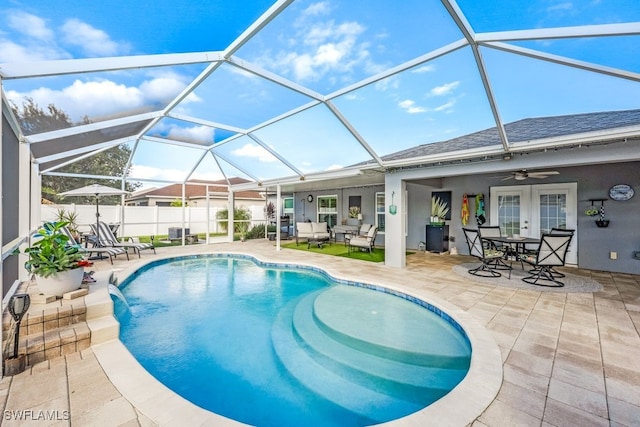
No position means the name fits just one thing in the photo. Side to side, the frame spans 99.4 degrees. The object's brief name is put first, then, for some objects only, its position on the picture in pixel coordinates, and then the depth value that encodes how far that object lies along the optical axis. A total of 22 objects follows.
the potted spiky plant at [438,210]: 10.06
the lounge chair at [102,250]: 7.81
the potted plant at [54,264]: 3.54
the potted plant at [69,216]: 10.77
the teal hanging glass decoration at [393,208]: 7.66
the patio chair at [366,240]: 9.79
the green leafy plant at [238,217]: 14.72
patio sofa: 11.82
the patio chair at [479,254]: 6.45
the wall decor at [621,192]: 6.74
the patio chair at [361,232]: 10.90
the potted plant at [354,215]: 12.56
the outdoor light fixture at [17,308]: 2.61
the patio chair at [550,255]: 5.34
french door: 7.55
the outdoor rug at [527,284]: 5.38
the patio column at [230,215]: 13.66
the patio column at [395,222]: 7.52
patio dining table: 6.18
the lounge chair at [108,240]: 9.04
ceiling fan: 6.48
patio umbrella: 8.92
